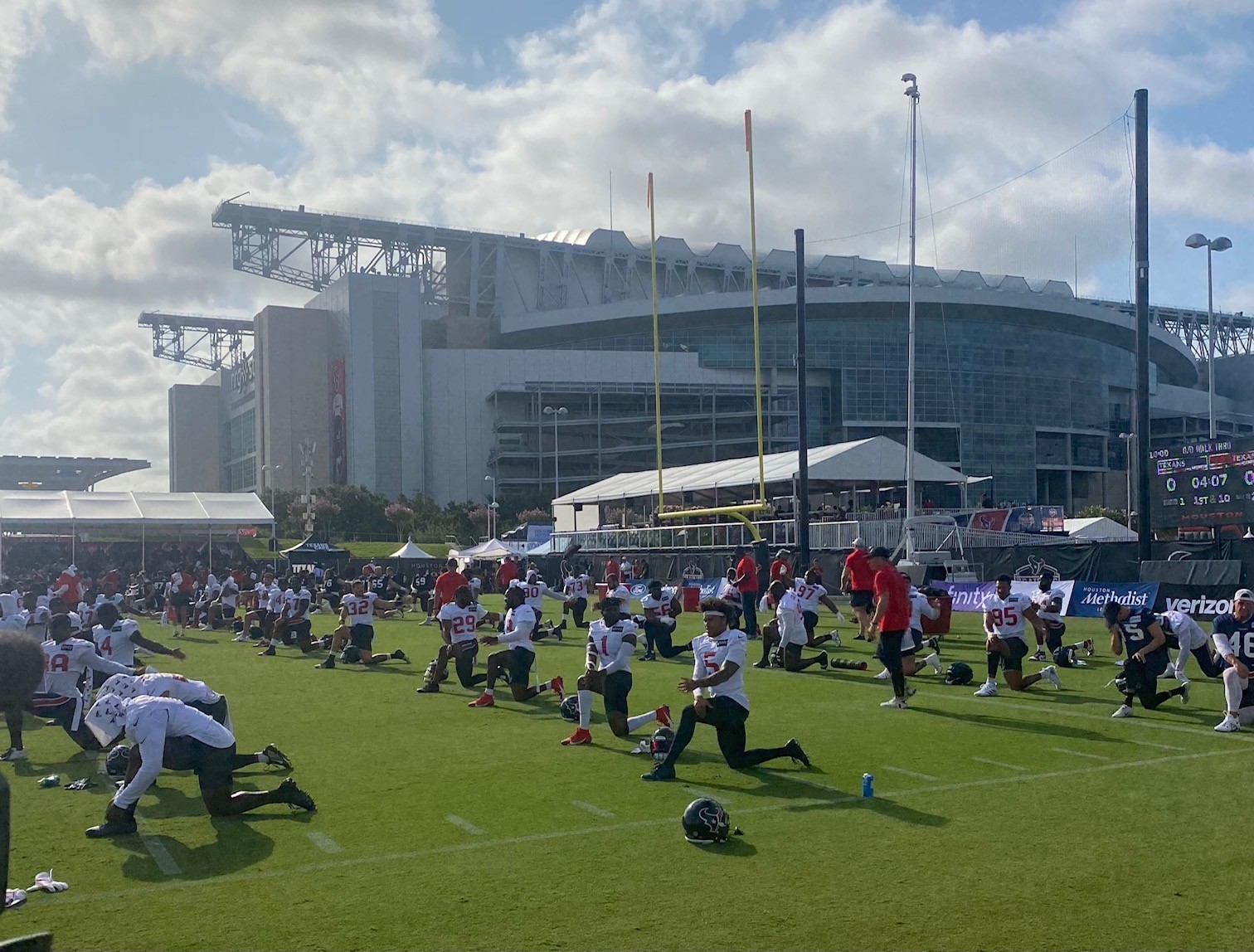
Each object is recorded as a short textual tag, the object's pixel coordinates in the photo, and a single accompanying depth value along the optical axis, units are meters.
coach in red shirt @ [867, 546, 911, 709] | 13.95
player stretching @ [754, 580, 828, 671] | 18.00
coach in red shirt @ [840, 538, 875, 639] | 20.08
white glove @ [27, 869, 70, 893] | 6.88
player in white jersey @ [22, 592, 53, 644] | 15.67
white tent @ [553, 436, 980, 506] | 42.34
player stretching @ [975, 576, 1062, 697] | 15.06
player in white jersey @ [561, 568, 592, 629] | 27.58
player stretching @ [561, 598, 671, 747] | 11.91
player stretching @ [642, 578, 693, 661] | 20.83
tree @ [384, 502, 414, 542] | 78.00
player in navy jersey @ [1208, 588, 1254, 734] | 11.84
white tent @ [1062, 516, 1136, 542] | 43.71
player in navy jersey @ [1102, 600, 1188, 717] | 13.00
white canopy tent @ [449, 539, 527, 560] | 51.28
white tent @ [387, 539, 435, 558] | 48.22
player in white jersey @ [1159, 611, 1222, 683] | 14.09
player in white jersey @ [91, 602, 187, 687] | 14.45
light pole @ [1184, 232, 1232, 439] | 39.41
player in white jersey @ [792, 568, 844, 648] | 19.56
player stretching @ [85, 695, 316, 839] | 8.28
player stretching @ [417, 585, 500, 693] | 16.33
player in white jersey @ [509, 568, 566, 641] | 20.73
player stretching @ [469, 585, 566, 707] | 14.59
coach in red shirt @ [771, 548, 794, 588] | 21.31
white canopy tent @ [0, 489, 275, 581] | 43.72
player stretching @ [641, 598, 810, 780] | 9.69
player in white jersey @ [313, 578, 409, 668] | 20.75
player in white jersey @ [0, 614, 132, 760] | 11.59
